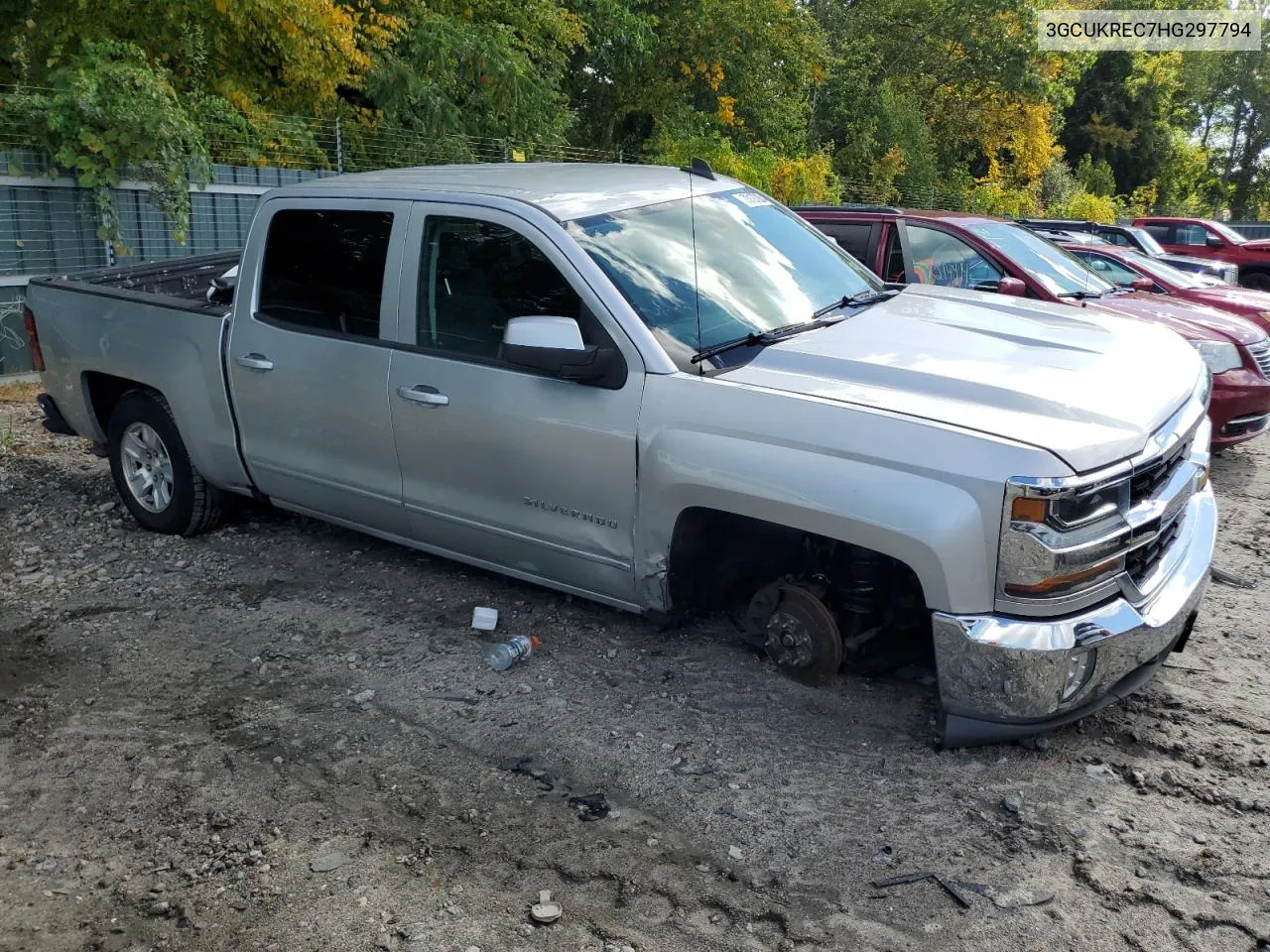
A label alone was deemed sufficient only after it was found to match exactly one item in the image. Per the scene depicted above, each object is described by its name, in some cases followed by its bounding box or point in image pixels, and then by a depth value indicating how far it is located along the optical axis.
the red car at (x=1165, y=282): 9.83
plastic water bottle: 4.54
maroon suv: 7.53
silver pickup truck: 3.46
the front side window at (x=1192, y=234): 19.34
